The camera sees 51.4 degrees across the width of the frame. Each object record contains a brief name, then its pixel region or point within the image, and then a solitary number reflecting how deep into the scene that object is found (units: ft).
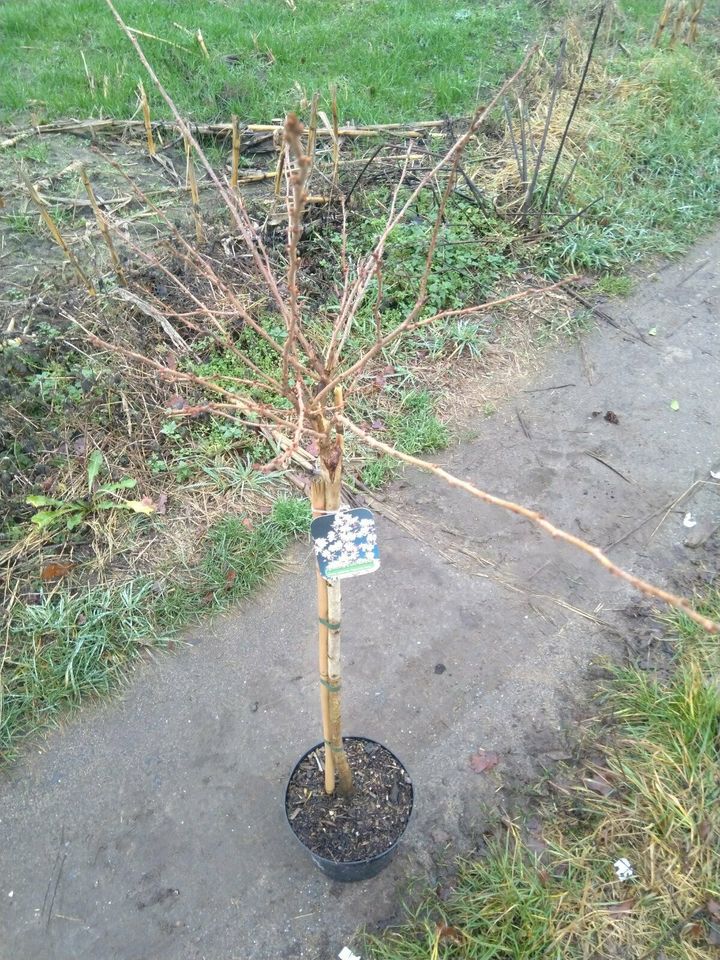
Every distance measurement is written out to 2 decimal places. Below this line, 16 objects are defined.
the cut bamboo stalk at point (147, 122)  14.70
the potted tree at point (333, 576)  4.99
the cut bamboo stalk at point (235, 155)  12.42
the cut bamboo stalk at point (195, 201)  13.60
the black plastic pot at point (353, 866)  7.23
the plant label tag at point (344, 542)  5.59
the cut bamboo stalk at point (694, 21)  21.67
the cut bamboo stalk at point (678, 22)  21.49
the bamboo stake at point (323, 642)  5.74
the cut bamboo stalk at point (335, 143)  14.26
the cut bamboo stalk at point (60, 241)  12.14
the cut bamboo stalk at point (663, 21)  21.13
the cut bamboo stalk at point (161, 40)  18.69
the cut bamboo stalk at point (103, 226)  11.89
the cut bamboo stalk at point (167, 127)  17.29
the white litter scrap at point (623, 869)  7.46
